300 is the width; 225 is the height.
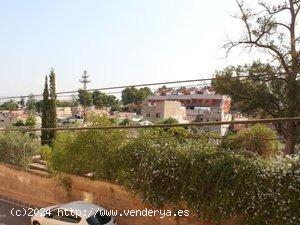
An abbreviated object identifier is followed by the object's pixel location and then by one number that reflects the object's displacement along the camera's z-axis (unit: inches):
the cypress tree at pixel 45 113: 1364.4
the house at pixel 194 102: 2160.2
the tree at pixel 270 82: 753.6
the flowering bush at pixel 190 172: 381.4
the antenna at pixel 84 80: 1943.3
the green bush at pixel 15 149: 709.3
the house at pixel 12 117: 2618.1
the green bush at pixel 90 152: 522.3
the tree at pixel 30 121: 2466.3
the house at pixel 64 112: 3432.6
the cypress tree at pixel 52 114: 1368.1
